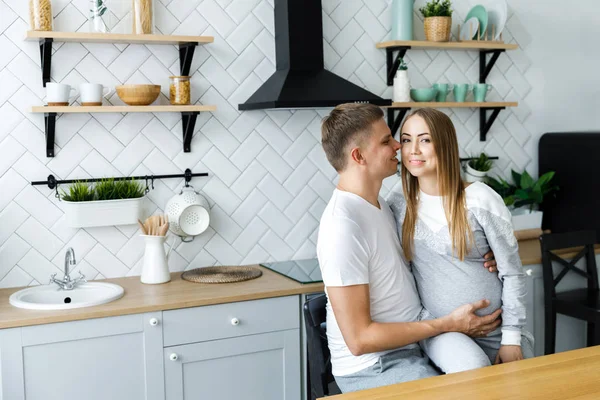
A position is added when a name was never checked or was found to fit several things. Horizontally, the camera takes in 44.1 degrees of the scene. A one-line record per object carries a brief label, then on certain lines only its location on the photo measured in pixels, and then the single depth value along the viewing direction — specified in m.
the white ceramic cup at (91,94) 3.00
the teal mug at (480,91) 3.86
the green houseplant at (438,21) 3.67
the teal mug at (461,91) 3.82
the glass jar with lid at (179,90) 3.18
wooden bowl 3.05
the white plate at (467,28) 3.82
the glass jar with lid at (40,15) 2.94
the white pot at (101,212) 3.05
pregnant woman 2.31
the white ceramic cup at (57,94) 2.93
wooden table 1.68
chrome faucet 2.98
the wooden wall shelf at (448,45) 3.63
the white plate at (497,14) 3.85
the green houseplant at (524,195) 3.92
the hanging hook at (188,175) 3.33
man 2.15
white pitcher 3.11
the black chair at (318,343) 2.38
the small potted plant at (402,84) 3.67
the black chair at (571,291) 3.46
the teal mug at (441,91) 3.79
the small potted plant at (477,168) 3.94
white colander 3.23
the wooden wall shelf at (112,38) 2.91
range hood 3.25
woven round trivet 3.13
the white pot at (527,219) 3.91
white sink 2.86
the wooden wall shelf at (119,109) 2.92
